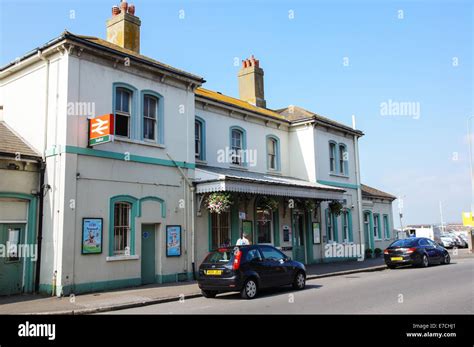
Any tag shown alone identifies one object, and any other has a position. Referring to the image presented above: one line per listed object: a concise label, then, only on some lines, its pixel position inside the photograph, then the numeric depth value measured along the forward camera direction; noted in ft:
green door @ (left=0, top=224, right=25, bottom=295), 43.80
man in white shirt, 54.60
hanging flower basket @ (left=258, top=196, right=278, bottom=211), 65.77
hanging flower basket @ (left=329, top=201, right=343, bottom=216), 80.94
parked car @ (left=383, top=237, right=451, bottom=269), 67.92
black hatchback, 40.27
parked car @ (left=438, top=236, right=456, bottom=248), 145.48
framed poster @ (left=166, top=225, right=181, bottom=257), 53.47
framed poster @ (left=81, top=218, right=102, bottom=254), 45.24
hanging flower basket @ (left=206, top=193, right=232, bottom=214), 55.75
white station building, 45.03
